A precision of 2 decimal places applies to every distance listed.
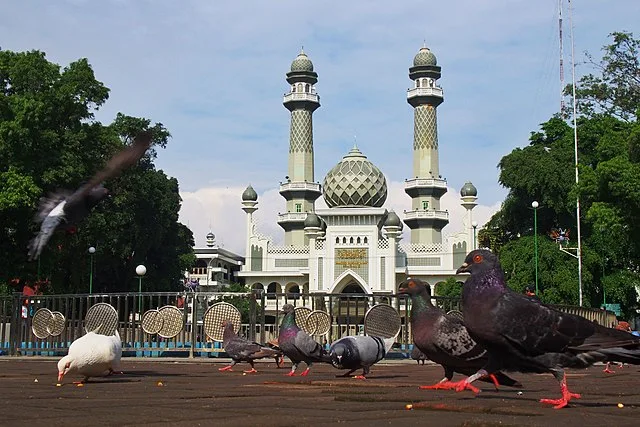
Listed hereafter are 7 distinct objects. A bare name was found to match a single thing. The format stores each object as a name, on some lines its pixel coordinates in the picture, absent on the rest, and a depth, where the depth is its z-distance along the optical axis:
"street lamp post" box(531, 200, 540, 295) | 41.08
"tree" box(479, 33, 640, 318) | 30.48
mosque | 80.94
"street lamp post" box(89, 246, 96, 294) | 38.78
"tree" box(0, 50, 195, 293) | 30.53
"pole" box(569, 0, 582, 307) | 41.88
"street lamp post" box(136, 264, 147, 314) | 34.38
